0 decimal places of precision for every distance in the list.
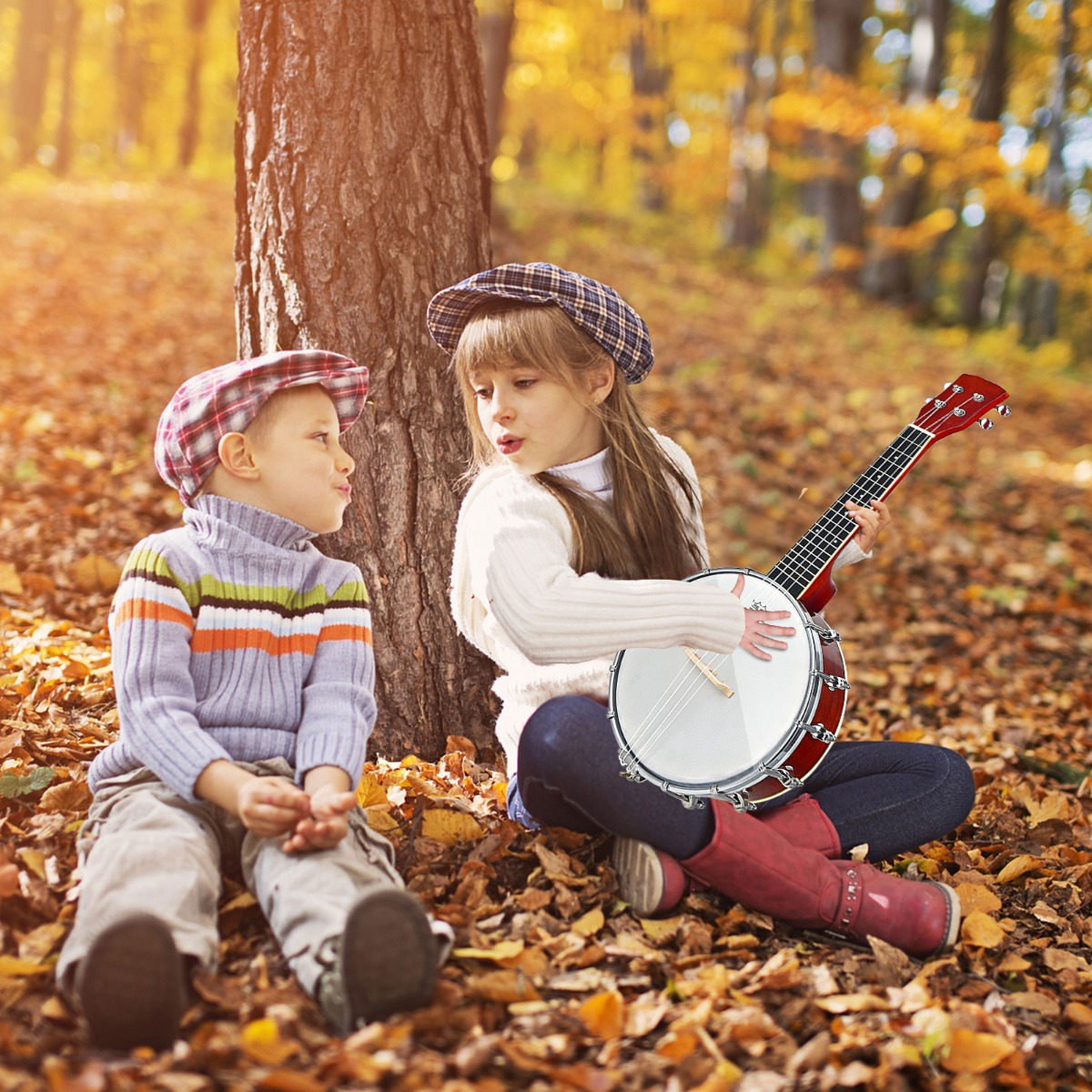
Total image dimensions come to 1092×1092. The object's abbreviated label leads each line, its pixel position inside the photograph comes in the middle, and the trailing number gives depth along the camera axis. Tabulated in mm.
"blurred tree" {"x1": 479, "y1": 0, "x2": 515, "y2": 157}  12312
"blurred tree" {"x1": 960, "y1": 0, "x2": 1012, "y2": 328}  15867
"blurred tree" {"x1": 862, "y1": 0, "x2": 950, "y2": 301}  15430
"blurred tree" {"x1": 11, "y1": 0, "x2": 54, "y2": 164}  18609
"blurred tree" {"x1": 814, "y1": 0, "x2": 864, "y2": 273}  16359
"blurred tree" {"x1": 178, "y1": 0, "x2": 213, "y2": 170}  19672
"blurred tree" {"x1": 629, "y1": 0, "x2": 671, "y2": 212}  20281
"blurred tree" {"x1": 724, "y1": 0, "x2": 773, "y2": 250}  19484
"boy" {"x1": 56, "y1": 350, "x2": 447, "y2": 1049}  2080
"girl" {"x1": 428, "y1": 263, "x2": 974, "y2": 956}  2600
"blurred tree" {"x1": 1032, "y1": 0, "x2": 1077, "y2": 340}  12336
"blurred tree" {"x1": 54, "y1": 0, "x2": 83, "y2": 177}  18625
